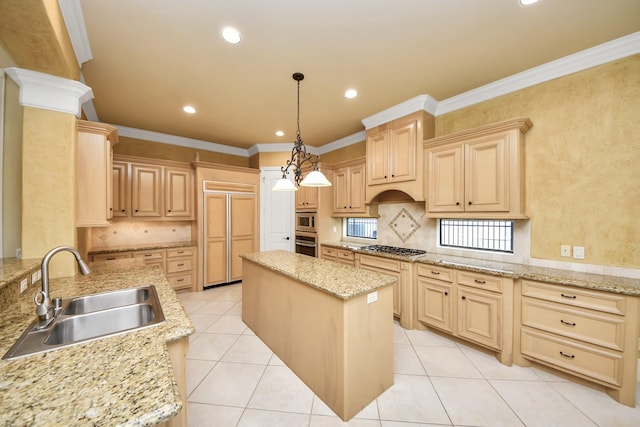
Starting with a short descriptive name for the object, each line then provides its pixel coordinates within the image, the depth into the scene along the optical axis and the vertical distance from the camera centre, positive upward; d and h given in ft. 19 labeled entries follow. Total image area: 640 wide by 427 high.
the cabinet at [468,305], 7.26 -3.08
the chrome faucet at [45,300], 3.76 -1.40
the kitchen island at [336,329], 5.38 -2.91
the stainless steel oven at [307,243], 14.08 -1.81
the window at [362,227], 13.44 -0.83
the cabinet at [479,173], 7.78 +1.44
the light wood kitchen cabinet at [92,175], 7.46 +1.22
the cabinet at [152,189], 12.40 +1.33
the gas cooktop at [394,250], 10.24 -1.68
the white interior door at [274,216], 16.25 -0.18
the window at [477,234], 8.82 -0.82
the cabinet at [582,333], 5.69 -3.13
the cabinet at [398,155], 9.99 +2.59
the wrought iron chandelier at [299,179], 7.47 +1.09
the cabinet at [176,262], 12.85 -2.68
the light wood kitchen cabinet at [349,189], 12.66 +1.36
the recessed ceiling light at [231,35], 6.30 +4.78
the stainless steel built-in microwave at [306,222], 14.28 -0.51
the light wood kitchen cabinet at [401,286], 9.44 -2.93
